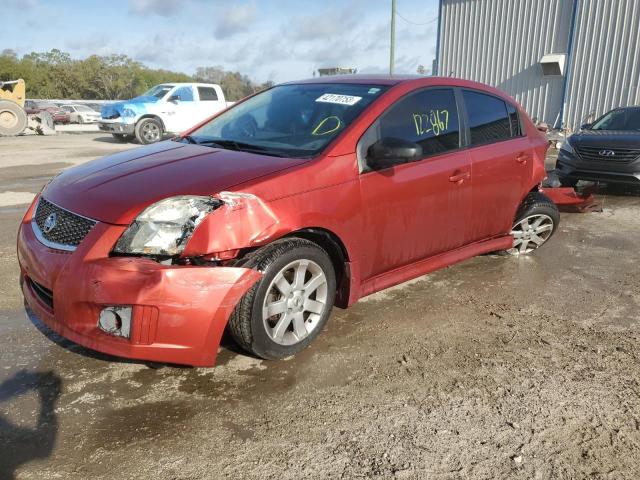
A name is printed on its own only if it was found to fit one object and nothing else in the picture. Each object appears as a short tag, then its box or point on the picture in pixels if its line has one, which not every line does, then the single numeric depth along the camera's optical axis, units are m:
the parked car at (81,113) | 28.67
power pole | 21.83
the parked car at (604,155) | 7.95
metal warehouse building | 17.12
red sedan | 2.56
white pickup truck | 16.06
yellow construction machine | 18.00
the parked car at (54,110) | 27.91
